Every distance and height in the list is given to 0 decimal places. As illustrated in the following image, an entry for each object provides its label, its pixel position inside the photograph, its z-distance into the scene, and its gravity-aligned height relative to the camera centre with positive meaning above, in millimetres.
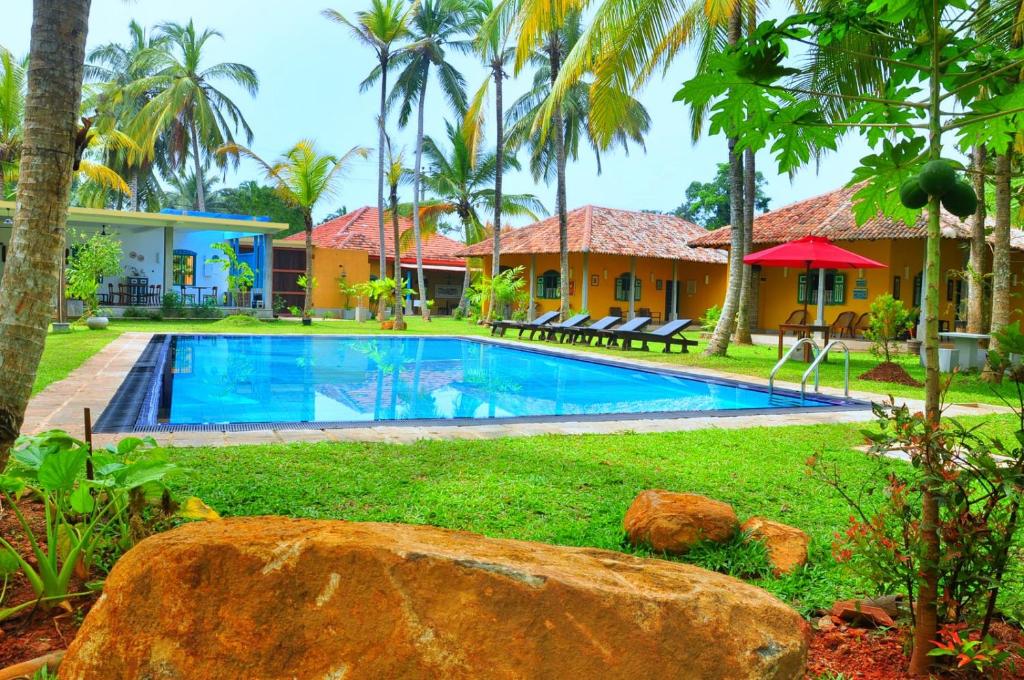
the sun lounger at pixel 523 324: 18516 -257
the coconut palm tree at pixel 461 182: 27281 +4730
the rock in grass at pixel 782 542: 3164 -951
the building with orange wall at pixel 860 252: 17844 +1576
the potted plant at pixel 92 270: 17453 +772
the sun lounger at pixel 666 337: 14906 -389
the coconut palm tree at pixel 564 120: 21681 +6275
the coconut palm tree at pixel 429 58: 22906 +7704
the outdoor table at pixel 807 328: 13188 -127
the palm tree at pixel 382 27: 21609 +8025
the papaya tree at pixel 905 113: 1903 +603
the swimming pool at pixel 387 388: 8062 -1005
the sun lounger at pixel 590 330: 16891 -328
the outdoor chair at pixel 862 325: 18719 -70
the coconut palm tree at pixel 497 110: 22078 +5911
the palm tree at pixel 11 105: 16516 +4266
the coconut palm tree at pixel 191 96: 27969 +7862
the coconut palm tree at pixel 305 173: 22359 +3988
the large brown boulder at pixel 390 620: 1594 -660
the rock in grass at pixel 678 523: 3324 -900
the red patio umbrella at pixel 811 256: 13234 +1146
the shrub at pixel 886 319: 14227 +74
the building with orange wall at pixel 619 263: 25281 +1860
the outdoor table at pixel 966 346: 11094 -308
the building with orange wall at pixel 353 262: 28266 +1893
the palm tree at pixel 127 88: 29625 +8607
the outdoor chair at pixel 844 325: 18875 -81
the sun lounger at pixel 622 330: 16203 -284
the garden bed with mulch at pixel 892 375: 10289 -726
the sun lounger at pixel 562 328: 17406 -311
